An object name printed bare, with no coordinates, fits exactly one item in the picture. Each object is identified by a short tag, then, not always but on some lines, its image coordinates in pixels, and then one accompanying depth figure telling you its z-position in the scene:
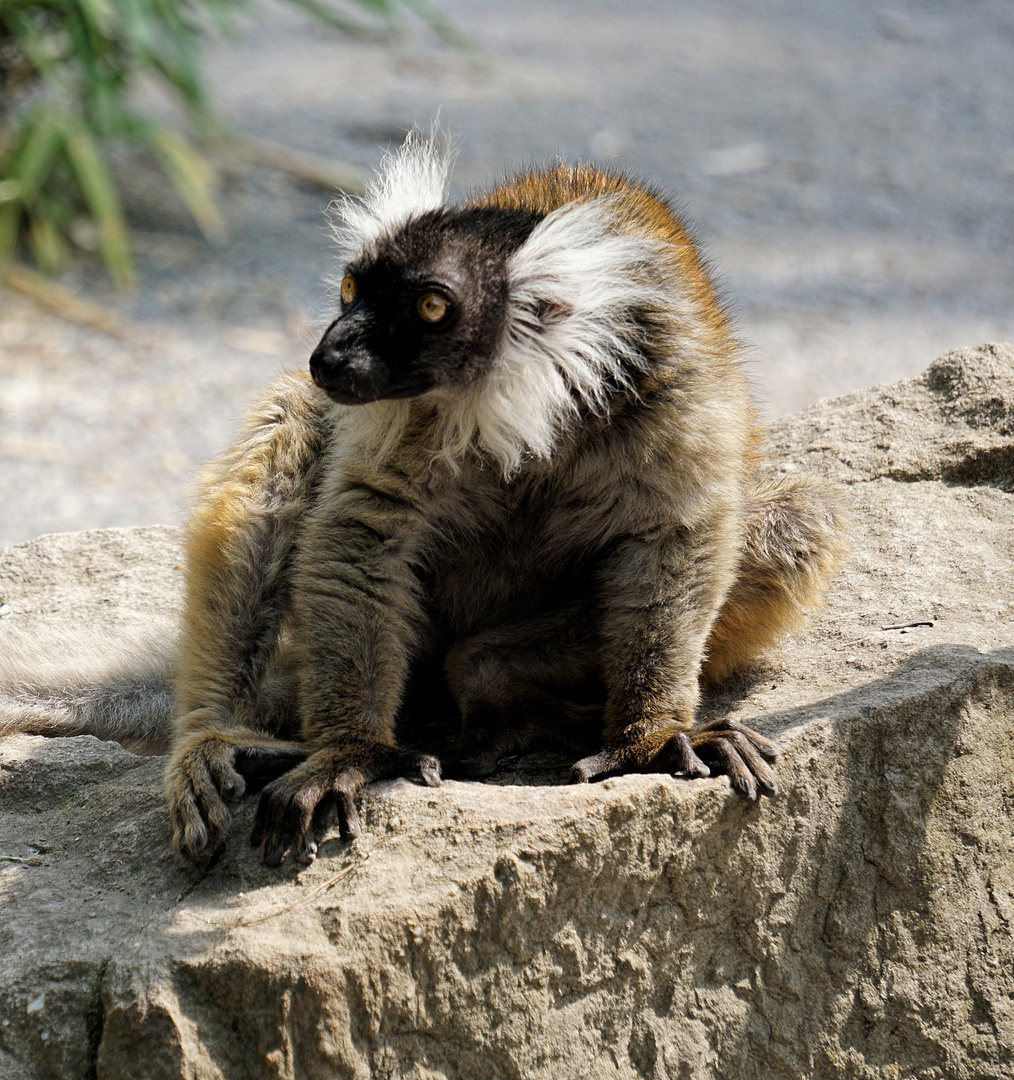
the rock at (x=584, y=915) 5.89
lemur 7.25
